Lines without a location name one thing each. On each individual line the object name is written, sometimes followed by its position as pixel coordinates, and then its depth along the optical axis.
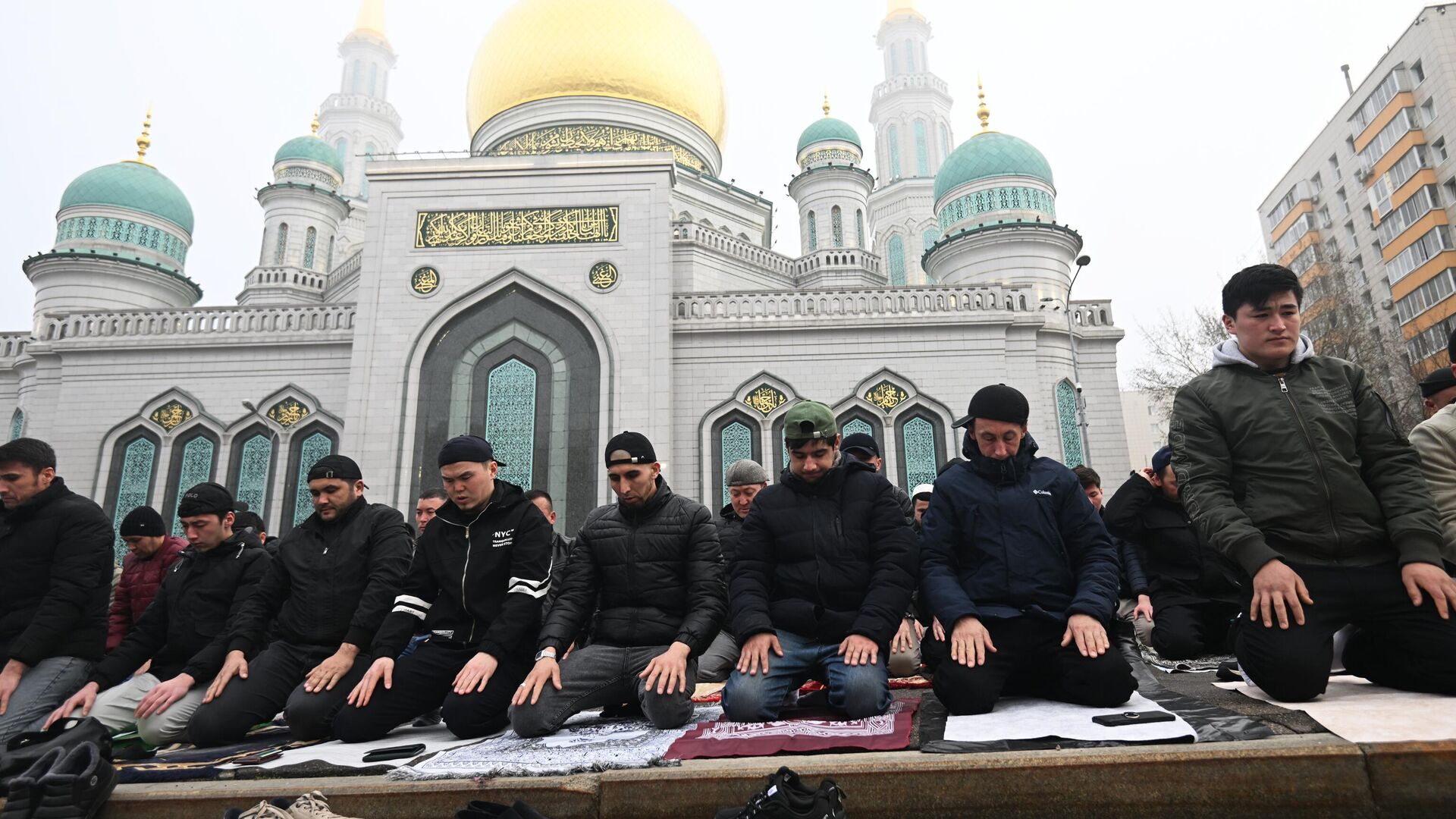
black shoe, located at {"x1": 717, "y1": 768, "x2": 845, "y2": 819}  2.22
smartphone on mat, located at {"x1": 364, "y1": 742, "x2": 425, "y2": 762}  3.25
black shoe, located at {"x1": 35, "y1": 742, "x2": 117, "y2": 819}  2.67
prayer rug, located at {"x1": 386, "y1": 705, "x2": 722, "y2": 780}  2.78
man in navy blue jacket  3.32
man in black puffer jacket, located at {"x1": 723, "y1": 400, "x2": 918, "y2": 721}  3.57
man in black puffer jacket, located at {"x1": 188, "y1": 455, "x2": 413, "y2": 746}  4.06
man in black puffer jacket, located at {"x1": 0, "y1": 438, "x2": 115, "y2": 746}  4.34
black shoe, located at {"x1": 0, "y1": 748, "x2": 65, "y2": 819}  2.67
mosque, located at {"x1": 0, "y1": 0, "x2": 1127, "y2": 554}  14.48
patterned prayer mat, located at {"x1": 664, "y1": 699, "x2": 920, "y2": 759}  2.85
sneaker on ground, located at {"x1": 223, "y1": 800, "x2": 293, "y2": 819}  2.44
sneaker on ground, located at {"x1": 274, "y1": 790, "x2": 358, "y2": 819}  2.50
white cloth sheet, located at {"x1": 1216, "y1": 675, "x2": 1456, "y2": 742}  2.45
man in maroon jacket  5.35
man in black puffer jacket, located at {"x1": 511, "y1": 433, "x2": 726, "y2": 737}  3.85
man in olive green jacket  3.05
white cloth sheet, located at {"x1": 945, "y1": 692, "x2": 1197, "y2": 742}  2.65
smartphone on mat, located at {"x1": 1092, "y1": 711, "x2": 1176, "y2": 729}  2.79
